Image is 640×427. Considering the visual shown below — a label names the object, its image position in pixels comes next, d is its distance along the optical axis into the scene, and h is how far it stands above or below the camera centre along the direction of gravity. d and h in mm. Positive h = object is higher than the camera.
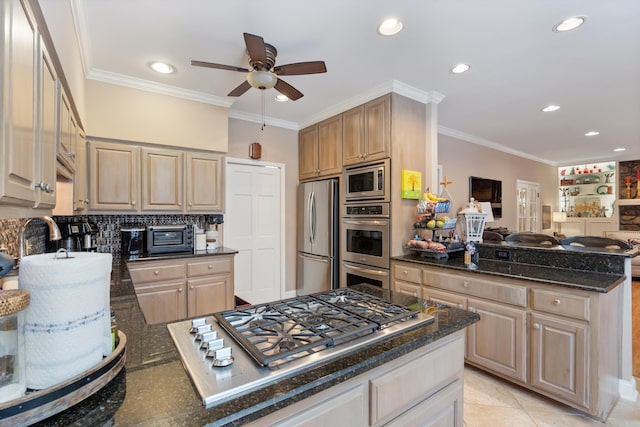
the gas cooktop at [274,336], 813 -417
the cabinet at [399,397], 865 -609
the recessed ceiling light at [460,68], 2666 +1314
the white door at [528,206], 6324 +185
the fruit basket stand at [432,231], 2928 -178
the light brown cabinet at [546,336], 1908 -847
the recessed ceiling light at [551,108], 3693 +1327
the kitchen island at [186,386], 676 -450
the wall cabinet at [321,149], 3703 +858
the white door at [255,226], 3959 -161
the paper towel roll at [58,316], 658 -228
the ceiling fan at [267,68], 2007 +1043
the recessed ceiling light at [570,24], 2022 +1311
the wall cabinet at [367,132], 3091 +900
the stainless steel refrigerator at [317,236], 3738 -284
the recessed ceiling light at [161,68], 2633 +1307
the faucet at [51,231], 1090 -63
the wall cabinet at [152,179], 2855 +361
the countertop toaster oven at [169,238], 3068 -255
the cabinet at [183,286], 2816 -716
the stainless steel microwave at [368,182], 3104 +360
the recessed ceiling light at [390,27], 2047 +1310
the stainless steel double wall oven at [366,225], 3113 -119
